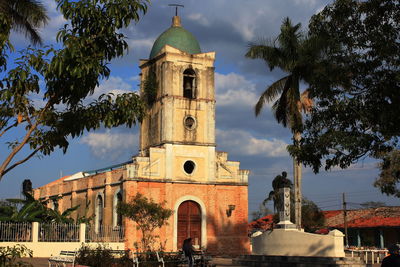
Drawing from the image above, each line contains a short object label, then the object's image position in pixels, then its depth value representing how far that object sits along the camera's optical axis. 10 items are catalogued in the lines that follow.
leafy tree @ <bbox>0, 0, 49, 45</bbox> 25.69
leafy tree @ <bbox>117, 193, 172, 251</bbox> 34.69
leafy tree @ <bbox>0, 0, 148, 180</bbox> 11.82
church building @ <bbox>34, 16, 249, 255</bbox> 38.28
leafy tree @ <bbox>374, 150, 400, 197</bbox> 23.86
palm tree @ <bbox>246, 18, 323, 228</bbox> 30.39
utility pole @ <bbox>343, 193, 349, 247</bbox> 44.99
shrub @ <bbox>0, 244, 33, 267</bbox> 11.30
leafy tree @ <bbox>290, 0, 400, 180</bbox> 15.30
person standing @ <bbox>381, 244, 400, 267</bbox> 10.23
